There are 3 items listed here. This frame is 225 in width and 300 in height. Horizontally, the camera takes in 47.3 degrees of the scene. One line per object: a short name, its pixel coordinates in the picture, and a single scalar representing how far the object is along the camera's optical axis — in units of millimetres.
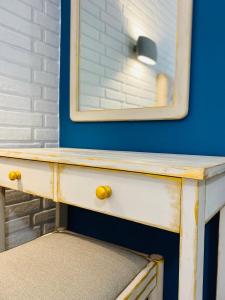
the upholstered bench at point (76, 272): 596
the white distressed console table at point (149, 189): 557
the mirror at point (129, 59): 957
